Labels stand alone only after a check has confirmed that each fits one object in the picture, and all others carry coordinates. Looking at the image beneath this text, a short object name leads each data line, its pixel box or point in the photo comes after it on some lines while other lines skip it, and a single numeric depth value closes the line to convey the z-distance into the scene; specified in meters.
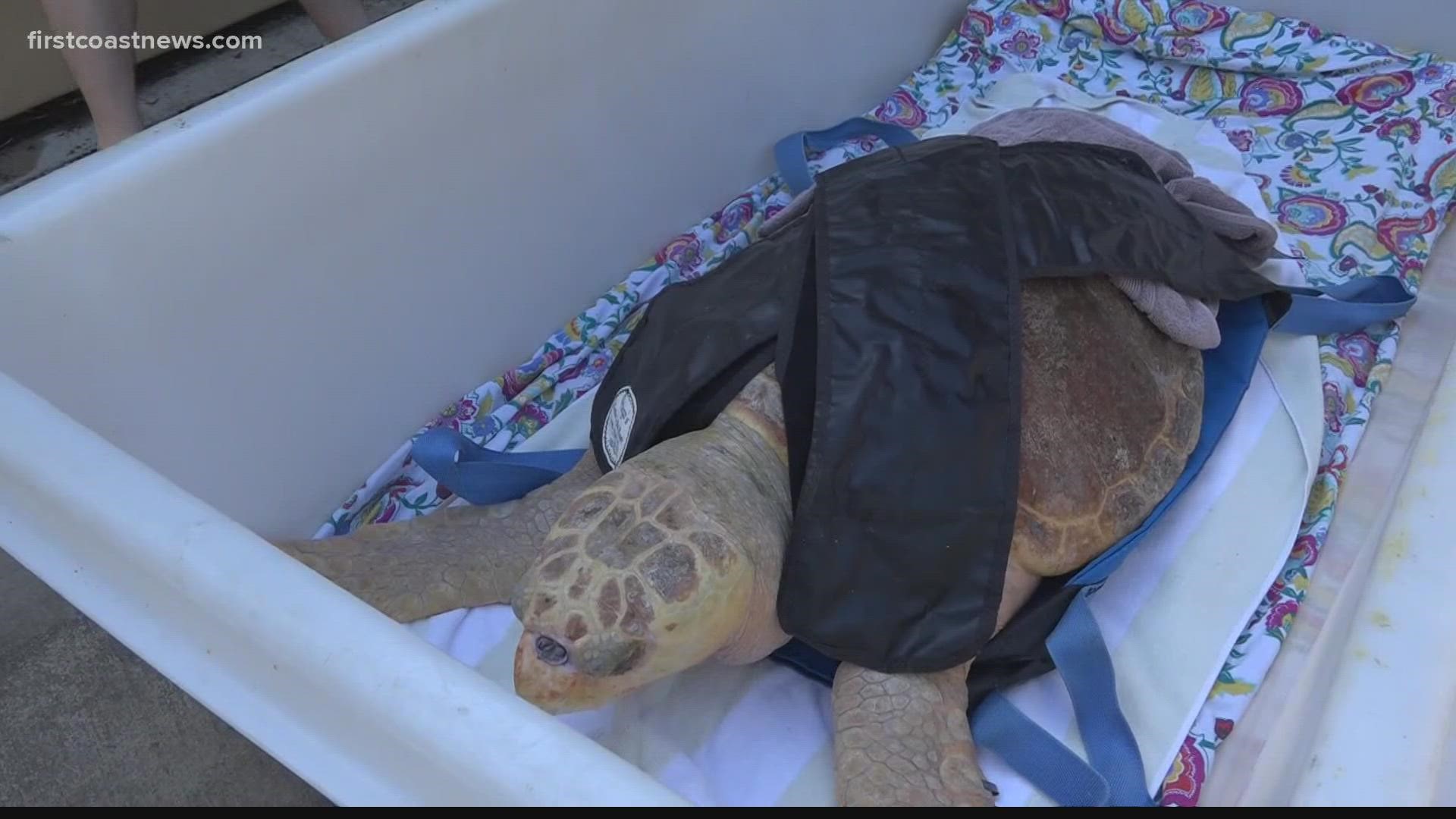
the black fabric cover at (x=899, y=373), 0.68
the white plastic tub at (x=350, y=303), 0.49
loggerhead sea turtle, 0.59
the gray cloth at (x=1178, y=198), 0.85
